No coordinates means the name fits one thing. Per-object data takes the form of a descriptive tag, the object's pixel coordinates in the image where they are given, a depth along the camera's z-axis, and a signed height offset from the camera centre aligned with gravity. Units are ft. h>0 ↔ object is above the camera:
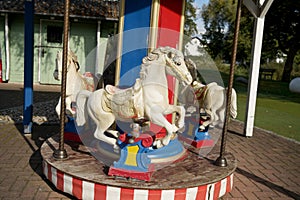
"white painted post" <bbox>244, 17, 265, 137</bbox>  19.43 -0.06
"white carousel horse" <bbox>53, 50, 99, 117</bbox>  14.24 -0.73
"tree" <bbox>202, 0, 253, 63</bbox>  90.58 +13.08
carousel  9.93 -2.55
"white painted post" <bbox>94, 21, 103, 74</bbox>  39.99 +2.07
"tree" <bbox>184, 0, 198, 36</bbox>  68.43 +11.78
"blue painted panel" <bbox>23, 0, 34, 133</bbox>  16.52 -0.27
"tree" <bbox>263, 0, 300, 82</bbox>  65.46 +10.50
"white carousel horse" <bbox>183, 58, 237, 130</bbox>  15.23 -1.52
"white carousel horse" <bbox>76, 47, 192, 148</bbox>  9.84 -1.03
